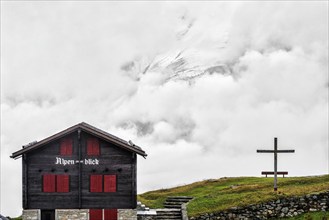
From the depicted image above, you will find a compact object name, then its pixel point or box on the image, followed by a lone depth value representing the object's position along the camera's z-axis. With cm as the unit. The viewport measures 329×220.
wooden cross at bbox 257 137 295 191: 4752
